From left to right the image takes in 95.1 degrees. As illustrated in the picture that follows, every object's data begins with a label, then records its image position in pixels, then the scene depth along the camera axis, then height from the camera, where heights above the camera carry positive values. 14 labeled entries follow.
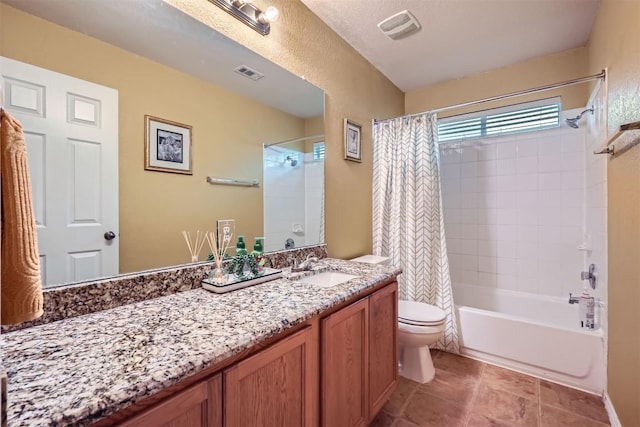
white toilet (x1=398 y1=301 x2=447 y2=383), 1.88 -0.80
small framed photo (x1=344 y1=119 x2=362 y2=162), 2.19 +0.57
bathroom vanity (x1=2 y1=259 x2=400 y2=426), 0.56 -0.34
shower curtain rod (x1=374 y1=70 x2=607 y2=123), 1.68 +0.79
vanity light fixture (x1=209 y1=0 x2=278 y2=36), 1.39 +1.00
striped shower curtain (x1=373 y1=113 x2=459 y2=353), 2.29 +0.02
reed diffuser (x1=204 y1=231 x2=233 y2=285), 1.27 -0.18
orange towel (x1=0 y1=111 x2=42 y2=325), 0.53 -0.04
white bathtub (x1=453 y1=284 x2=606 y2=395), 1.80 -0.88
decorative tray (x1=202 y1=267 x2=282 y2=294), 1.19 -0.30
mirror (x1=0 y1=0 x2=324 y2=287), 0.92 +0.46
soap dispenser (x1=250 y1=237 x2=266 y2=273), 1.41 -0.19
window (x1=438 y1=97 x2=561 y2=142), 2.53 +0.87
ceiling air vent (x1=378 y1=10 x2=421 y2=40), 1.91 +1.28
